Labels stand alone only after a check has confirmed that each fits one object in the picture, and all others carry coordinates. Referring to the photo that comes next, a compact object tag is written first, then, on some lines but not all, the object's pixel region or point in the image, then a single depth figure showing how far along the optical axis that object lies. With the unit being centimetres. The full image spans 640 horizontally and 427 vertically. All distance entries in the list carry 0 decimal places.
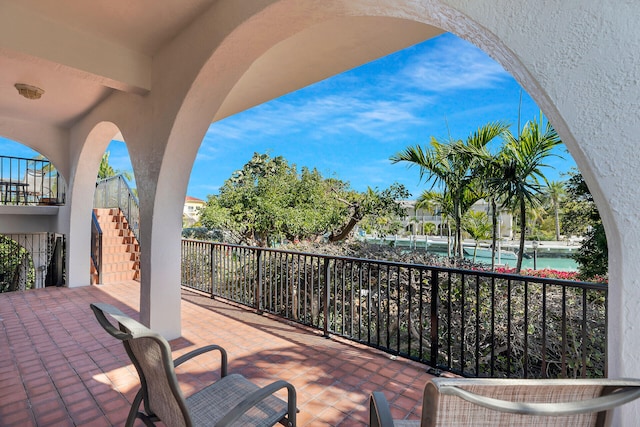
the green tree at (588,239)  407
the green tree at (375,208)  938
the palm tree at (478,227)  909
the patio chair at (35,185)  791
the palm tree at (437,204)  660
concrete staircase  662
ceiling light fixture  398
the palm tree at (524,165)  498
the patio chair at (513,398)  85
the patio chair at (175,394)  132
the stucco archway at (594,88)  104
